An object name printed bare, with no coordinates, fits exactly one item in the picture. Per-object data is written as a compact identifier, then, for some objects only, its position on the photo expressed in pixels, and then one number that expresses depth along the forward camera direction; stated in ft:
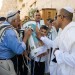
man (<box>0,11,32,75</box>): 5.71
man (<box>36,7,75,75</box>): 4.86
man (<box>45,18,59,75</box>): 7.58
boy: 7.24
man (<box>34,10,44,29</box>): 8.78
